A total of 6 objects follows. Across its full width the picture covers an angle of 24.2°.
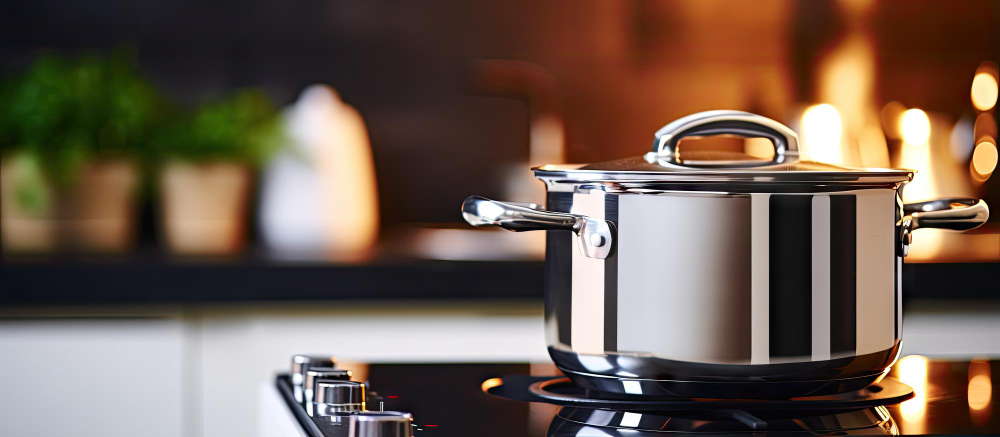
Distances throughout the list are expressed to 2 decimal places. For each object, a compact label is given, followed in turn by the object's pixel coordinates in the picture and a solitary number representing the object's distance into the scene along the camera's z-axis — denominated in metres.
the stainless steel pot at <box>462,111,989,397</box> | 1.42
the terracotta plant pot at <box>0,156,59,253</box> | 3.70
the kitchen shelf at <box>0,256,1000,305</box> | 3.28
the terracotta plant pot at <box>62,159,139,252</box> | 3.75
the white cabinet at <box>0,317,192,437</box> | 3.18
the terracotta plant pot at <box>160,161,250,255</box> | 3.81
